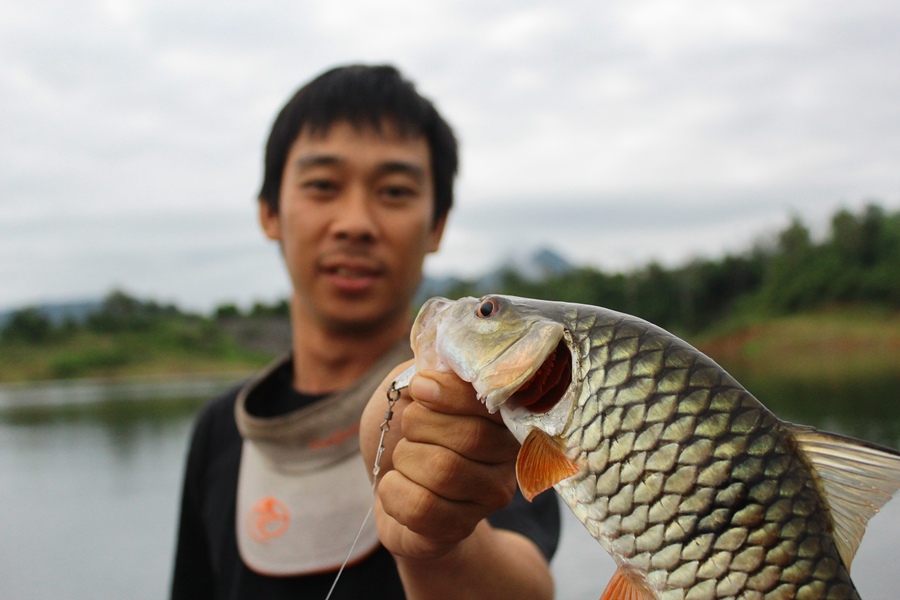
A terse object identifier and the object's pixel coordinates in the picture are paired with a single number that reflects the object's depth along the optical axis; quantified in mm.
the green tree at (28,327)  41125
